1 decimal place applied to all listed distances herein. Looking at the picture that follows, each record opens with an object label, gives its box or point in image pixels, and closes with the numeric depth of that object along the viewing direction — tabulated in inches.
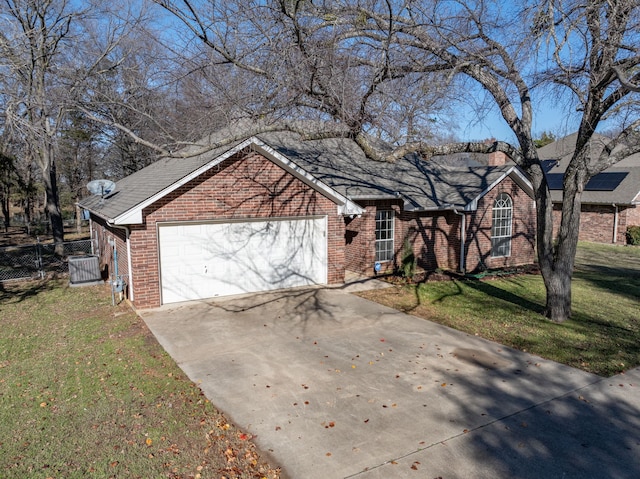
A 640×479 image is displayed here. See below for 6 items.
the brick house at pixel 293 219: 426.6
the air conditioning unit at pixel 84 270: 527.5
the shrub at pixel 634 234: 938.1
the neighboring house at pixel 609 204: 946.7
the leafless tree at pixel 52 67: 673.6
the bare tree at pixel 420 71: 321.7
